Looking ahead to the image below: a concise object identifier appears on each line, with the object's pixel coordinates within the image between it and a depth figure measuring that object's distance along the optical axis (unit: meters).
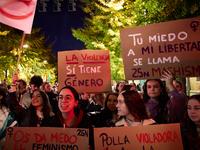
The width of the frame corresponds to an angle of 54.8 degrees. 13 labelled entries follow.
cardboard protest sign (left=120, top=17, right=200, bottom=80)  2.94
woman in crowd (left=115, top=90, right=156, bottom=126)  2.61
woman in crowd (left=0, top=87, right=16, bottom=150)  3.27
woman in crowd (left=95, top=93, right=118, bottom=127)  3.41
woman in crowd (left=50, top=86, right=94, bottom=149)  2.72
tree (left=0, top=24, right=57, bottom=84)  15.83
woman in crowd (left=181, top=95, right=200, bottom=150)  2.46
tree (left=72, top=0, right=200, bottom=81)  7.06
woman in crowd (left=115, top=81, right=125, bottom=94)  5.34
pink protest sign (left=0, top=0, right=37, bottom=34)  3.68
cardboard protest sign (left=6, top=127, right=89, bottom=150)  2.35
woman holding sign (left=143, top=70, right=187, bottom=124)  3.11
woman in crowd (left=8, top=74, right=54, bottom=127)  3.45
